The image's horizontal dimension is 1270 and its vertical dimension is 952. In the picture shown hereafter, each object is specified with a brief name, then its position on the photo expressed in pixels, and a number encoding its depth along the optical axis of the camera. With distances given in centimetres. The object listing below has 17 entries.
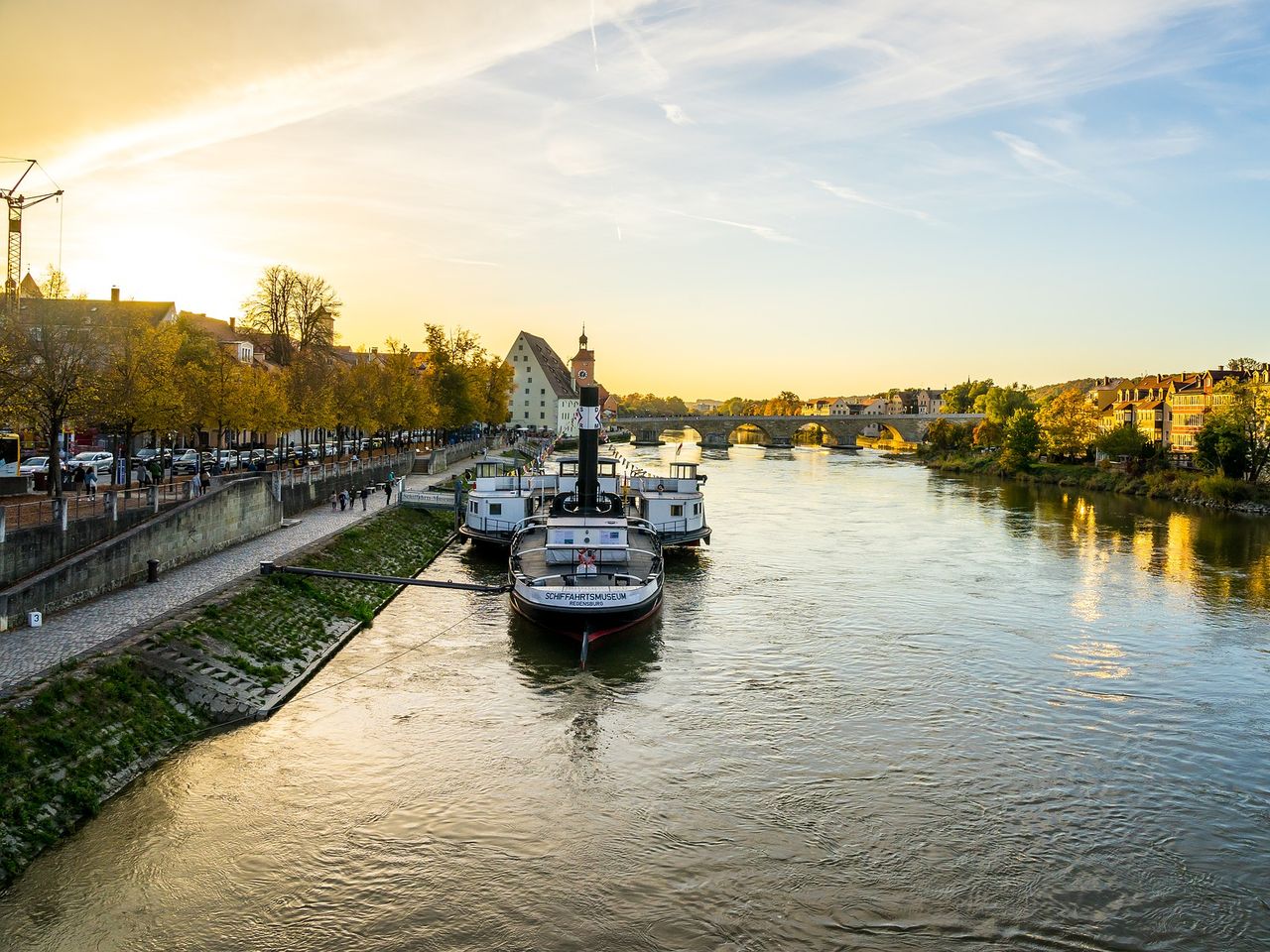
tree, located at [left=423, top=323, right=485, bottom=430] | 7656
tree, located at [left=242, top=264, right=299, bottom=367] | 6369
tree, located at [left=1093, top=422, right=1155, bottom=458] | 8044
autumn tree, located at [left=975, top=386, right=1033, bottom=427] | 12406
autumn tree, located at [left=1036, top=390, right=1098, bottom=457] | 9294
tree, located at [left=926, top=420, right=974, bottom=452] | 12056
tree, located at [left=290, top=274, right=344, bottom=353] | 6538
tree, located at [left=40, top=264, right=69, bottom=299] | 3014
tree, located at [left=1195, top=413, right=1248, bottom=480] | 6644
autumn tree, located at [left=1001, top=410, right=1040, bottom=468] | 9475
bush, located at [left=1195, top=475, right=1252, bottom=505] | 6334
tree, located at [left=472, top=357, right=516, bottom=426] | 9162
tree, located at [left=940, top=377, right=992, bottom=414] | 19128
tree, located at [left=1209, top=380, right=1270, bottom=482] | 6725
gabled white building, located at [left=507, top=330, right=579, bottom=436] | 13875
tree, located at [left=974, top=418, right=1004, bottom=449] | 11600
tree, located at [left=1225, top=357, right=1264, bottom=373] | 8481
